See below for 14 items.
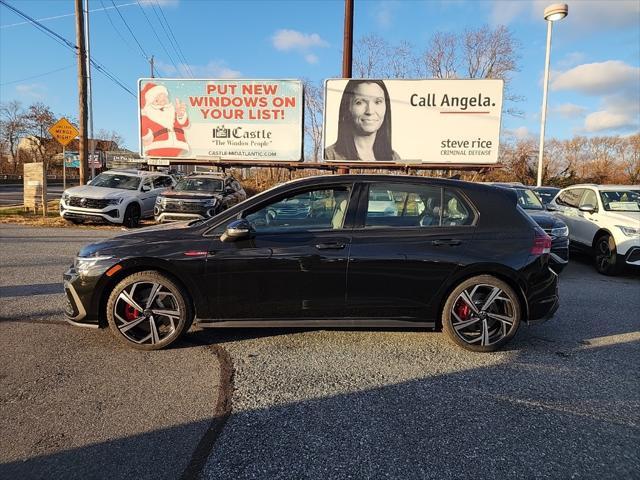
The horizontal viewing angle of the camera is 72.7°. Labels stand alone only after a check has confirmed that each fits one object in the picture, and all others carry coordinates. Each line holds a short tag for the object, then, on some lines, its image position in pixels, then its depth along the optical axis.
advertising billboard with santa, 14.06
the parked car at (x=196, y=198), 12.42
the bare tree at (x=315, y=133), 29.22
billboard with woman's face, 13.23
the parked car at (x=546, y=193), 12.54
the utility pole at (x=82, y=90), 16.19
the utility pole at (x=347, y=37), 13.79
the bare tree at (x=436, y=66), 34.03
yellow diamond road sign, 14.24
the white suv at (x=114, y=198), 12.72
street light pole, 17.03
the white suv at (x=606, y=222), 7.95
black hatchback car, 3.94
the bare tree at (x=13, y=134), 53.94
